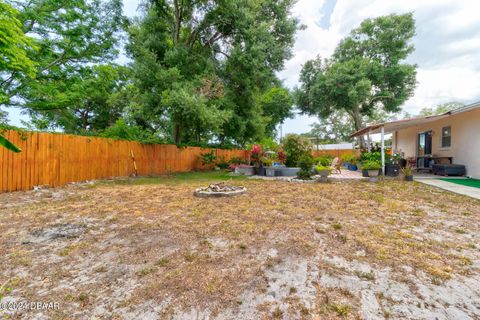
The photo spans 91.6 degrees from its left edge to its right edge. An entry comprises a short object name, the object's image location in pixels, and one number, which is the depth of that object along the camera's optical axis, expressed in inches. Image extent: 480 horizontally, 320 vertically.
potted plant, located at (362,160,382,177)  347.8
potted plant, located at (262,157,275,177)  414.5
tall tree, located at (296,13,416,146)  658.2
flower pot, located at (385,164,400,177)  354.9
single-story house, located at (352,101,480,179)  334.6
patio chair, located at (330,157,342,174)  414.5
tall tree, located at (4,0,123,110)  406.6
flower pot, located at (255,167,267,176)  433.1
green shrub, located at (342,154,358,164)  514.0
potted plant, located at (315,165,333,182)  339.9
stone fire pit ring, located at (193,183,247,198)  232.1
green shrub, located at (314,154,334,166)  395.4
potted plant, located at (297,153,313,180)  358.3
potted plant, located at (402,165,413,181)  341.1
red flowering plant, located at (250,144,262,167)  446.9
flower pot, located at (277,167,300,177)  406.9
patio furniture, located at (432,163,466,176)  356.8
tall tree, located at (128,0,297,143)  416.2
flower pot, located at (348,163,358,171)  517.9
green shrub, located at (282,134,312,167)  410.3
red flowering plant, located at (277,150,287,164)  430.9
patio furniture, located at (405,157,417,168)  479.8
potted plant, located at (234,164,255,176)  452.8
